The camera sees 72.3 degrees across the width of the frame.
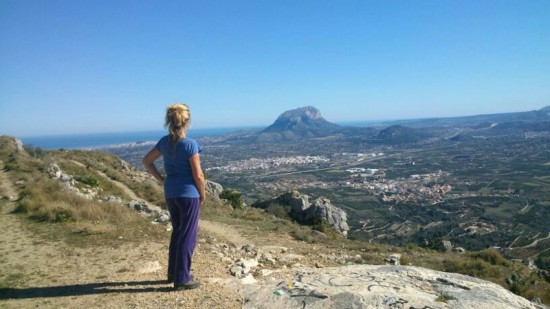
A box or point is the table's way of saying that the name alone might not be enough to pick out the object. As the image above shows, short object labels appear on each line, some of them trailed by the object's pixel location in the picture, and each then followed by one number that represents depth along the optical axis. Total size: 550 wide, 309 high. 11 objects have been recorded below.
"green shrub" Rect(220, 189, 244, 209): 22.66
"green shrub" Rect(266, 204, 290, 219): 20.92
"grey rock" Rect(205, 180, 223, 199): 23.37
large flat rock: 4.73
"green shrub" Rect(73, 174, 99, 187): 18.38
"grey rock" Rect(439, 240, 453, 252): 17.61
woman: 4.79
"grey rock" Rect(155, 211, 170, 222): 10.78
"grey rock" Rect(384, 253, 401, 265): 9.41
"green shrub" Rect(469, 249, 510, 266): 11.71
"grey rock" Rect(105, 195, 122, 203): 14.53
